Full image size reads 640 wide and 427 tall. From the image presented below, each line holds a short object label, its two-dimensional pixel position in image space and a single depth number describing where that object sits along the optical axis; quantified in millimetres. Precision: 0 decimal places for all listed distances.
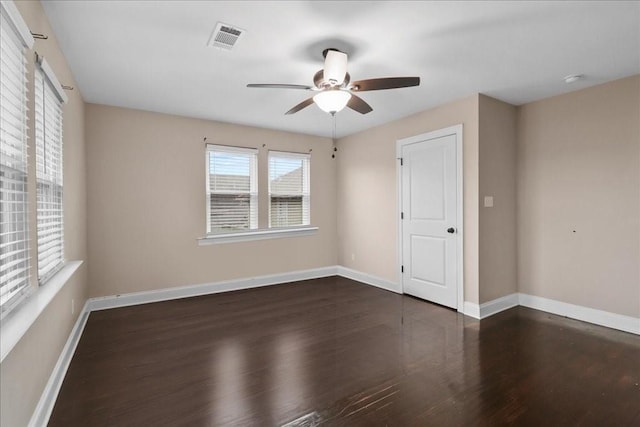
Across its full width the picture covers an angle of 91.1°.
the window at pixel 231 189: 4656
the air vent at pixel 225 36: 2275
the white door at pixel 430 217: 3882
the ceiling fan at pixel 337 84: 2416
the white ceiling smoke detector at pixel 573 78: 3096
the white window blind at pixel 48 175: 2100
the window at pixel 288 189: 5207
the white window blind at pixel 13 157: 1507
